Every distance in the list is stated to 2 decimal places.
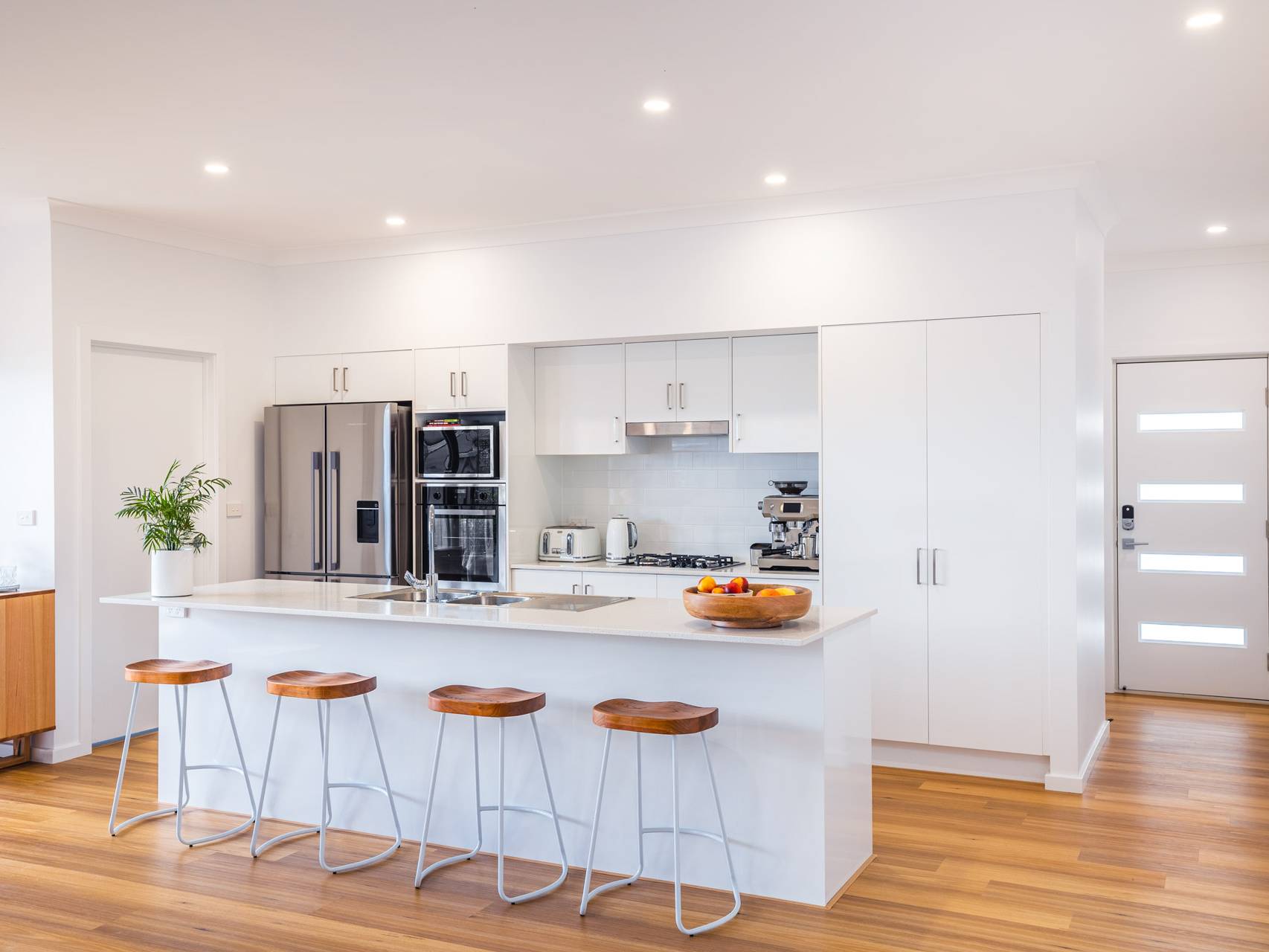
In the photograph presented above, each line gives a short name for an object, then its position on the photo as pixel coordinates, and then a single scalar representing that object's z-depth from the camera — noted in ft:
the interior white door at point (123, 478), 17.47
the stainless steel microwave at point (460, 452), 18.71
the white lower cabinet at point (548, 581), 18.31
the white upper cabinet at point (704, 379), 17.89
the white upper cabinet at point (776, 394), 17.35
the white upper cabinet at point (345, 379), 19.58
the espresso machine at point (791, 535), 17.33
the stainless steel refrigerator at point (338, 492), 19.17
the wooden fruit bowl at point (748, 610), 10.52
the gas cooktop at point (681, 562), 18.02
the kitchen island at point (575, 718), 10.92
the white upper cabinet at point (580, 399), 18.75
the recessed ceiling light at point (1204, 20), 10.09
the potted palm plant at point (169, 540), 13.84
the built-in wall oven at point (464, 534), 18.85
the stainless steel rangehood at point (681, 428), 18.15
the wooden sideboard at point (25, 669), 15.84
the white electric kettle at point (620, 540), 19.17
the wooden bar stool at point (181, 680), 12.72
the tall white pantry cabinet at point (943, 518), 15.28
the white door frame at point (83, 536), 16.76
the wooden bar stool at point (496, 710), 10.98
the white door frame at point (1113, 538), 21.70
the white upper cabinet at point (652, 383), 18.29
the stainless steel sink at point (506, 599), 12.98
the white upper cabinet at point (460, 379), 18.79
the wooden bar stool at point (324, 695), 11.91
